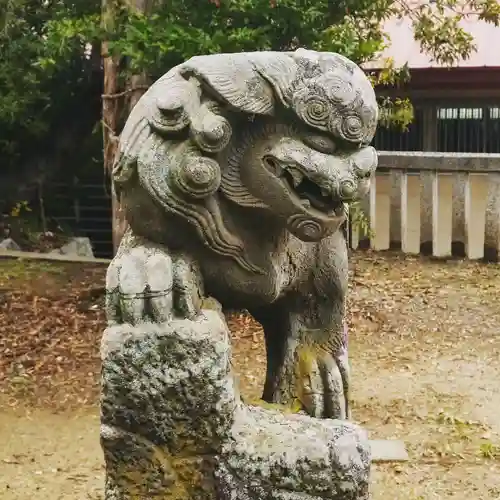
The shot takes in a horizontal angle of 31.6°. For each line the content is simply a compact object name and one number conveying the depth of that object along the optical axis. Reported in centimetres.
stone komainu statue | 176
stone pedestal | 177
